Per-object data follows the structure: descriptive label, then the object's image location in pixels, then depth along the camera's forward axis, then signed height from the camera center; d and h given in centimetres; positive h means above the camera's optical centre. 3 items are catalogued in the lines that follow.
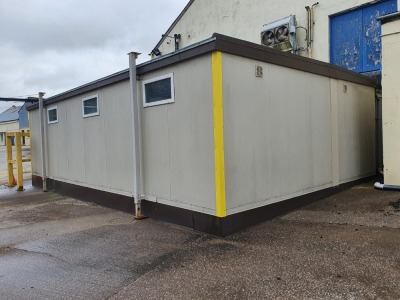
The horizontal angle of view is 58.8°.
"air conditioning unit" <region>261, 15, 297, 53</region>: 1055 +305
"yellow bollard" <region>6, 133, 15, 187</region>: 1091 -55
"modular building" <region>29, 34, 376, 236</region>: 463 +3
